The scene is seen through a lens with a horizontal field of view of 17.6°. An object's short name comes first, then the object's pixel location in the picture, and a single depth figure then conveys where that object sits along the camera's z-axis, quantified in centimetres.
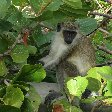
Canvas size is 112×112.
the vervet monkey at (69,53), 462
